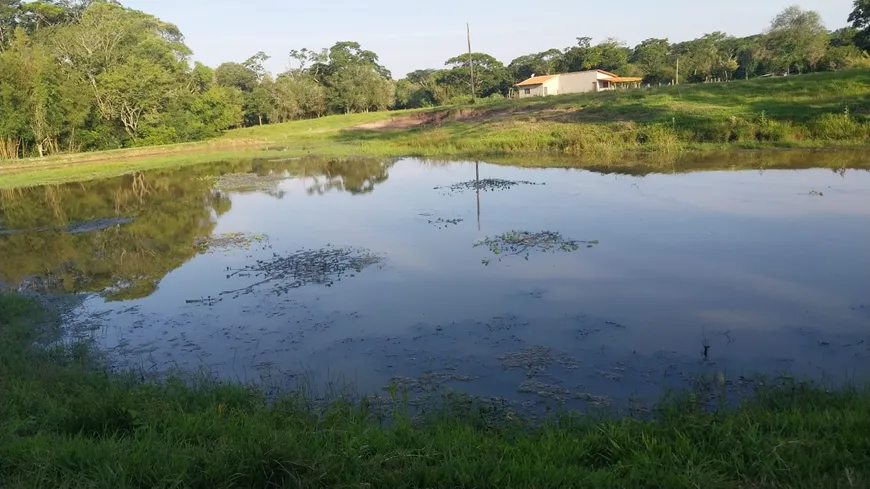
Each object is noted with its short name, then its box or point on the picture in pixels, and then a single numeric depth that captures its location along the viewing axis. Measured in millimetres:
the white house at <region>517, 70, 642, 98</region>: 54750
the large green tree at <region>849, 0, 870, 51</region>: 40656
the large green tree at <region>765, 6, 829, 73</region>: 41562
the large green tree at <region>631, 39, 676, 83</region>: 53656
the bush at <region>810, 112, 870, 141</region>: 19688
